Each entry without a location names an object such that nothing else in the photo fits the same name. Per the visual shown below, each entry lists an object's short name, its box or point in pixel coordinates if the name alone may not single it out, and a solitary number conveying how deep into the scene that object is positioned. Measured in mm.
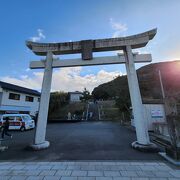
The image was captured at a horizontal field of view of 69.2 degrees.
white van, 14055
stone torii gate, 6130
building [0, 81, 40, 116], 18912
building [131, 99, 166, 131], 10797
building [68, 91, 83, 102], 48425
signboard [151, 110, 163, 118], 10870
